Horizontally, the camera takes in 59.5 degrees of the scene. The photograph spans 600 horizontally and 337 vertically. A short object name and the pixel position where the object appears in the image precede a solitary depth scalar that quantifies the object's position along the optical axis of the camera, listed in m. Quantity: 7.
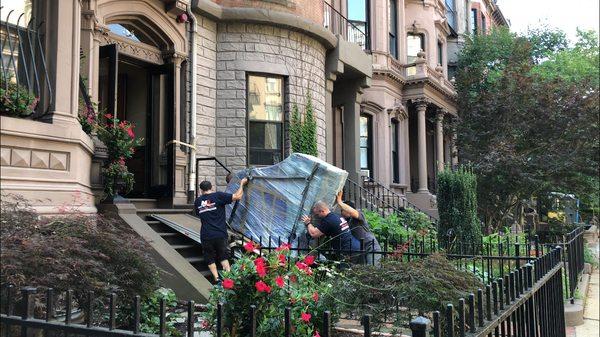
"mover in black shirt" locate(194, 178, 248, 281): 7.50
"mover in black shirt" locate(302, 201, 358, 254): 7.47
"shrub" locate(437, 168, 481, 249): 10.58
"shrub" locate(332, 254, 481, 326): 4.18
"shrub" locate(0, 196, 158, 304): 3.72
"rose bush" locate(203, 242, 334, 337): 3.77
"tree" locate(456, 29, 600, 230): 18.23
